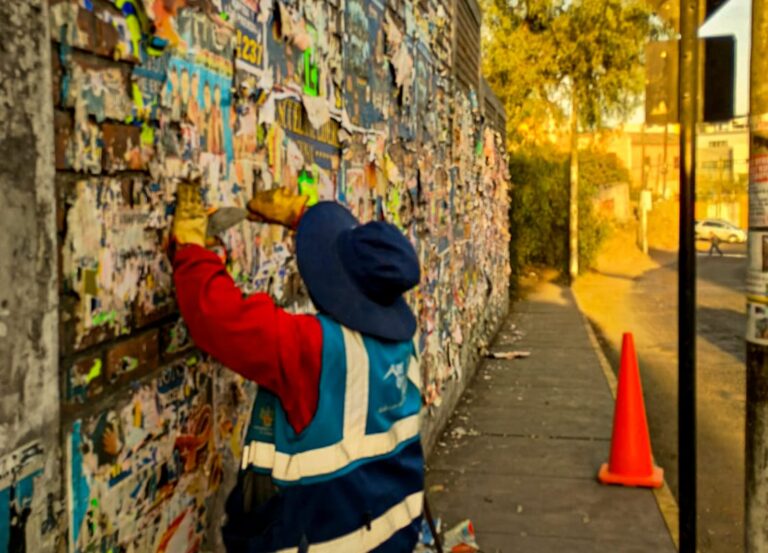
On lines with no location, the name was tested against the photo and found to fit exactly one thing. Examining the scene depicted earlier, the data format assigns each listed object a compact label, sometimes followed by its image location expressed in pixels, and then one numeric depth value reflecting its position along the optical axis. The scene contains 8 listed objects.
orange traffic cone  5.79
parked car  45.50
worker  2.12
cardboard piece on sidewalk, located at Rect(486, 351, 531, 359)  10.84
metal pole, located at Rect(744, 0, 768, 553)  3.95
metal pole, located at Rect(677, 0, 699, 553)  4.34
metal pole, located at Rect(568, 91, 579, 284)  24.41
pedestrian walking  35.66
